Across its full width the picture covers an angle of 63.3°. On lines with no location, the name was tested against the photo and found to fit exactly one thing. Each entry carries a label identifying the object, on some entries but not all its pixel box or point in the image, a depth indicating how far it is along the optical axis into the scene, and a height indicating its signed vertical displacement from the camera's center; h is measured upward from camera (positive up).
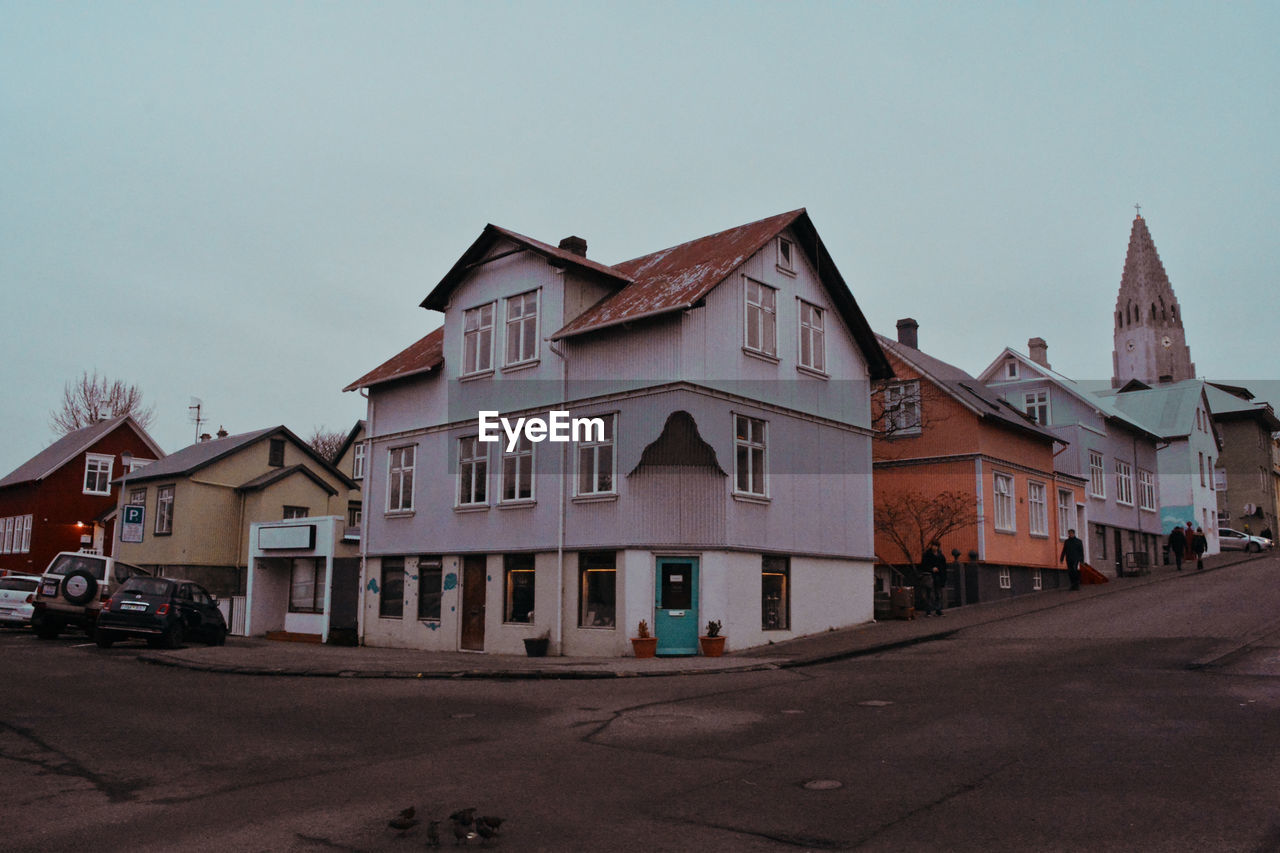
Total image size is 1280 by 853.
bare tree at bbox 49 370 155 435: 63.06 +9.14
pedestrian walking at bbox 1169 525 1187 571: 40.66 +0.79
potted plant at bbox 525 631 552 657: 22.50 -1.88
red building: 52.53 +3.14
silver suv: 26.84 -0.92
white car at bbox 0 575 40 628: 30.39 -1.35
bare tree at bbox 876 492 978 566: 30.42 +1.25
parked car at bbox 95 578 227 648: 23.75 -1.32
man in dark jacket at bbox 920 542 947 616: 26.69 -0.39
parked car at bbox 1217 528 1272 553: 56.69 +1.13
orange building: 30.62 +2.38
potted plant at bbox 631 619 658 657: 20.78 -1.69
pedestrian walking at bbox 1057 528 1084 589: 32.75 +0.17
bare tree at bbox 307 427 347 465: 73.44 +8.26
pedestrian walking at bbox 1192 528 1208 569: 39.16 +0.65
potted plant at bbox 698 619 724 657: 20.77 -1.64
